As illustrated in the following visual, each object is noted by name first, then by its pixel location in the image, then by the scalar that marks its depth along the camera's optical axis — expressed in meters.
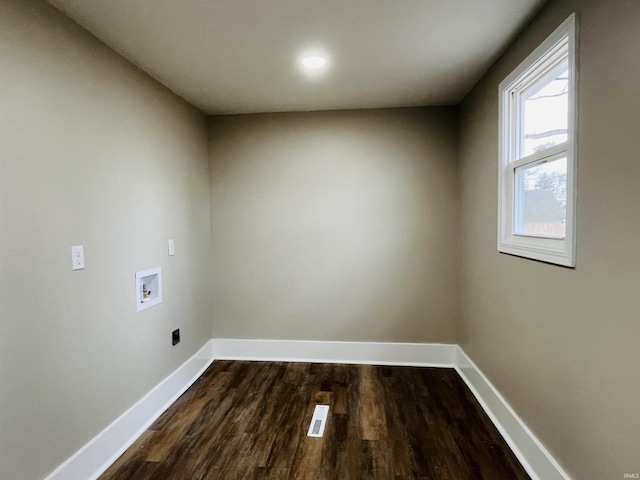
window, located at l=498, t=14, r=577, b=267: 1.54
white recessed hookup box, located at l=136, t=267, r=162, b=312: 2.32
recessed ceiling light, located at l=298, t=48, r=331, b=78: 2.17
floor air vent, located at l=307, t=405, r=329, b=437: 2.25
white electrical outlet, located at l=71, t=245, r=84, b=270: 1.78
